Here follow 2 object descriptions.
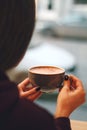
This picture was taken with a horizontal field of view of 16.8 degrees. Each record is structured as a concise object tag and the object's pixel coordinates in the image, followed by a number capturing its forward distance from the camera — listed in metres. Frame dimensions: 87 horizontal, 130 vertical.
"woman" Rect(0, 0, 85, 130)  0.59
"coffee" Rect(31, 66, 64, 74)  0.83
